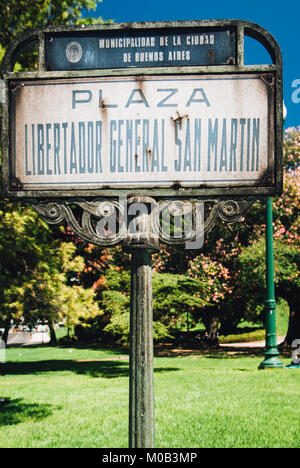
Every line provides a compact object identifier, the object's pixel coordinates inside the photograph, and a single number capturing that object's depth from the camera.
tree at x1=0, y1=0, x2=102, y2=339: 10.91
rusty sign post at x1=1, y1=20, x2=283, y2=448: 2.44
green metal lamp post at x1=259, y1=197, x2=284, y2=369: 13.91
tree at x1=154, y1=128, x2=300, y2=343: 19.50
